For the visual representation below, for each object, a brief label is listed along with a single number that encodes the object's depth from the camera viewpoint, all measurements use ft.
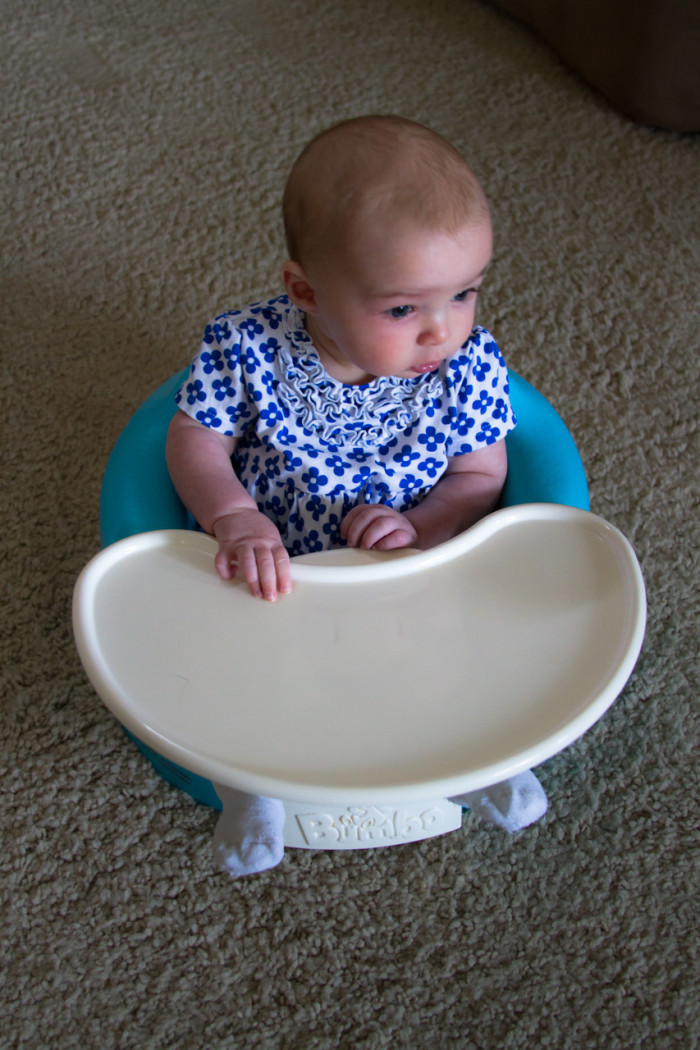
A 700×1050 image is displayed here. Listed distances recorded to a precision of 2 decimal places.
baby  2.11
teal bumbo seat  2.71
